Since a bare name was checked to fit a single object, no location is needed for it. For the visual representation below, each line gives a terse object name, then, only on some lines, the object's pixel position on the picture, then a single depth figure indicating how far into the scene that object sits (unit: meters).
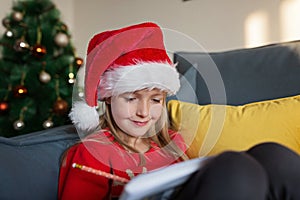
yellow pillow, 1.09
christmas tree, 1.83
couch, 1.02
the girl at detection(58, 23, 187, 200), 1.01
